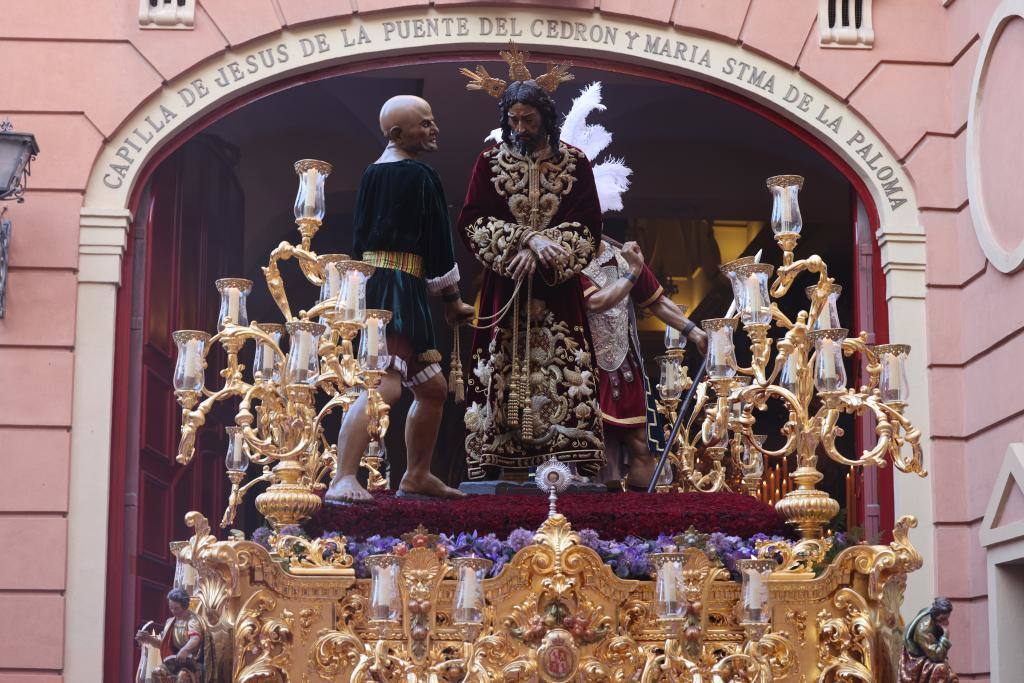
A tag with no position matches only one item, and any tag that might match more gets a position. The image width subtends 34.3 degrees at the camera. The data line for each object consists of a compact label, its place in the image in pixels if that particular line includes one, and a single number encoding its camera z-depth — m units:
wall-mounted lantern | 9.60
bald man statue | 7.61
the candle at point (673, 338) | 10.00
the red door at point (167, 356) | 10.38
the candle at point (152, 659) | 6.12
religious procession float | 6.16
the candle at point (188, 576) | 6.46
